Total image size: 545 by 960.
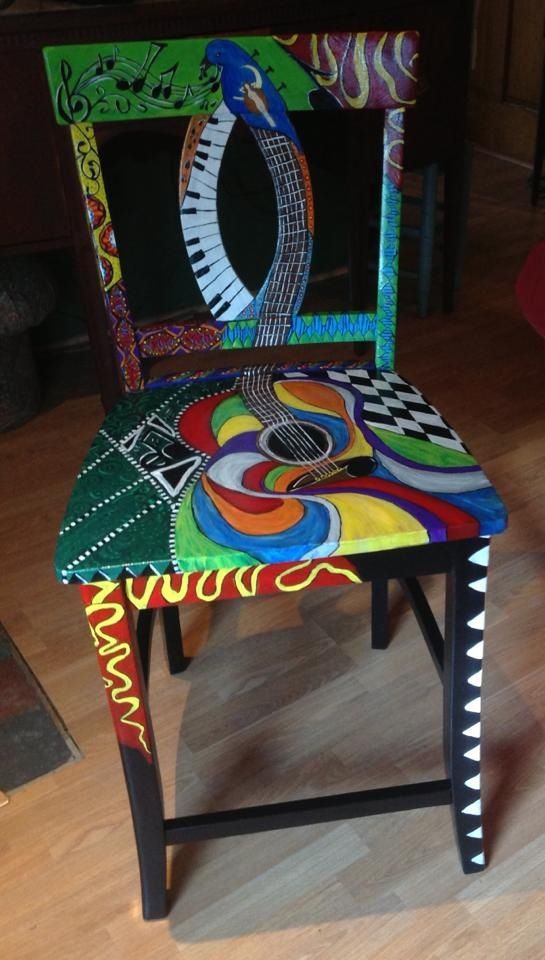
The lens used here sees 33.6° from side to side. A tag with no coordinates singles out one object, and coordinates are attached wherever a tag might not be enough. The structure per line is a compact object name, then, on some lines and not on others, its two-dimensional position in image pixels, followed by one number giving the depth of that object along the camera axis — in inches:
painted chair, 31.4
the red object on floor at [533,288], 31.6
